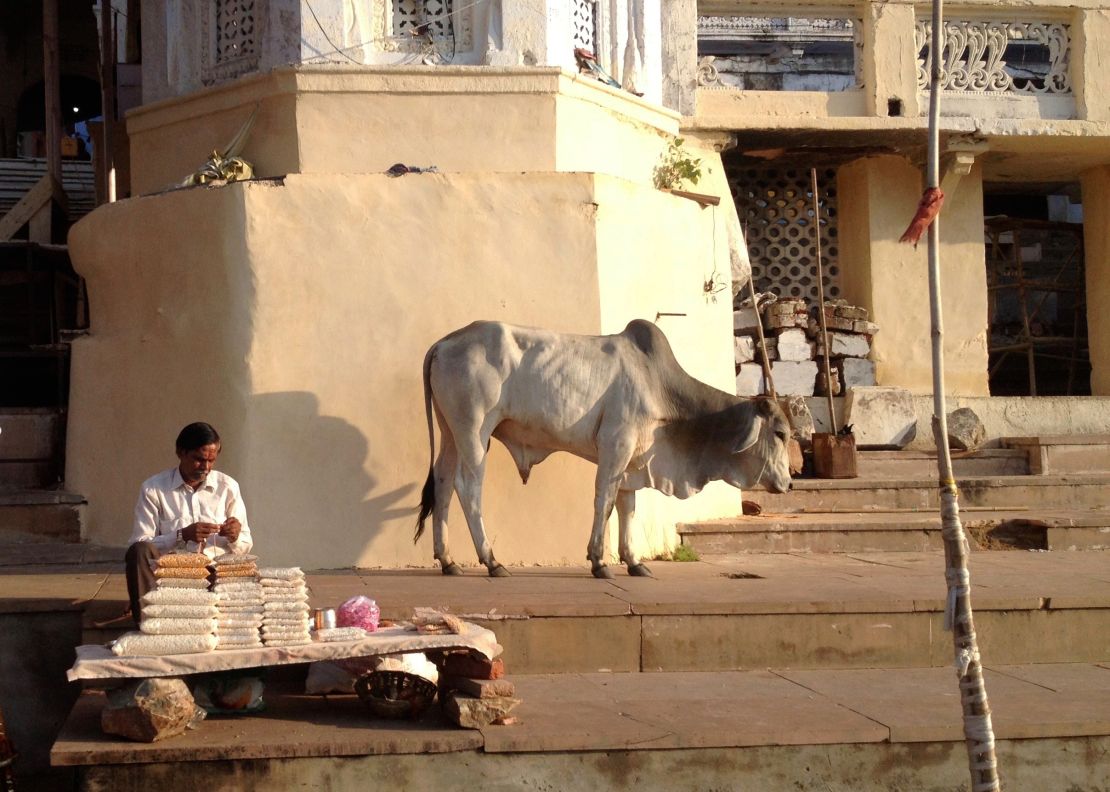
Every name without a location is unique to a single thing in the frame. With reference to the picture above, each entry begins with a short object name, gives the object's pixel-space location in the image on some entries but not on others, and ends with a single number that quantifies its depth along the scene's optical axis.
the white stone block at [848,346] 11.19
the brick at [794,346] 11.10
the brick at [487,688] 5.13
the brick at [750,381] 10.98
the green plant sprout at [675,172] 9.18
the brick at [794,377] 11.11
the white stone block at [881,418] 10.84
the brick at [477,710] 5.08
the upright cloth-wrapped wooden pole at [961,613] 4.32
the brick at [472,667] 5.24
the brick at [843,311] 11.20
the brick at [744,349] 11.03
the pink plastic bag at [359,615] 5.56
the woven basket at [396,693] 5.24
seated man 5.51
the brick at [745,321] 11.12
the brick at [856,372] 11.25
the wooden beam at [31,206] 12.17
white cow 7.27
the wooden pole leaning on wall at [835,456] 10.03
